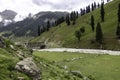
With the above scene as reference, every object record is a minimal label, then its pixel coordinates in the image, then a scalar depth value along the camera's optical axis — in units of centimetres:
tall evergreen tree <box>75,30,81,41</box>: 6279
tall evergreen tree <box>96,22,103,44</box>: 5290
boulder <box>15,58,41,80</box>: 711
